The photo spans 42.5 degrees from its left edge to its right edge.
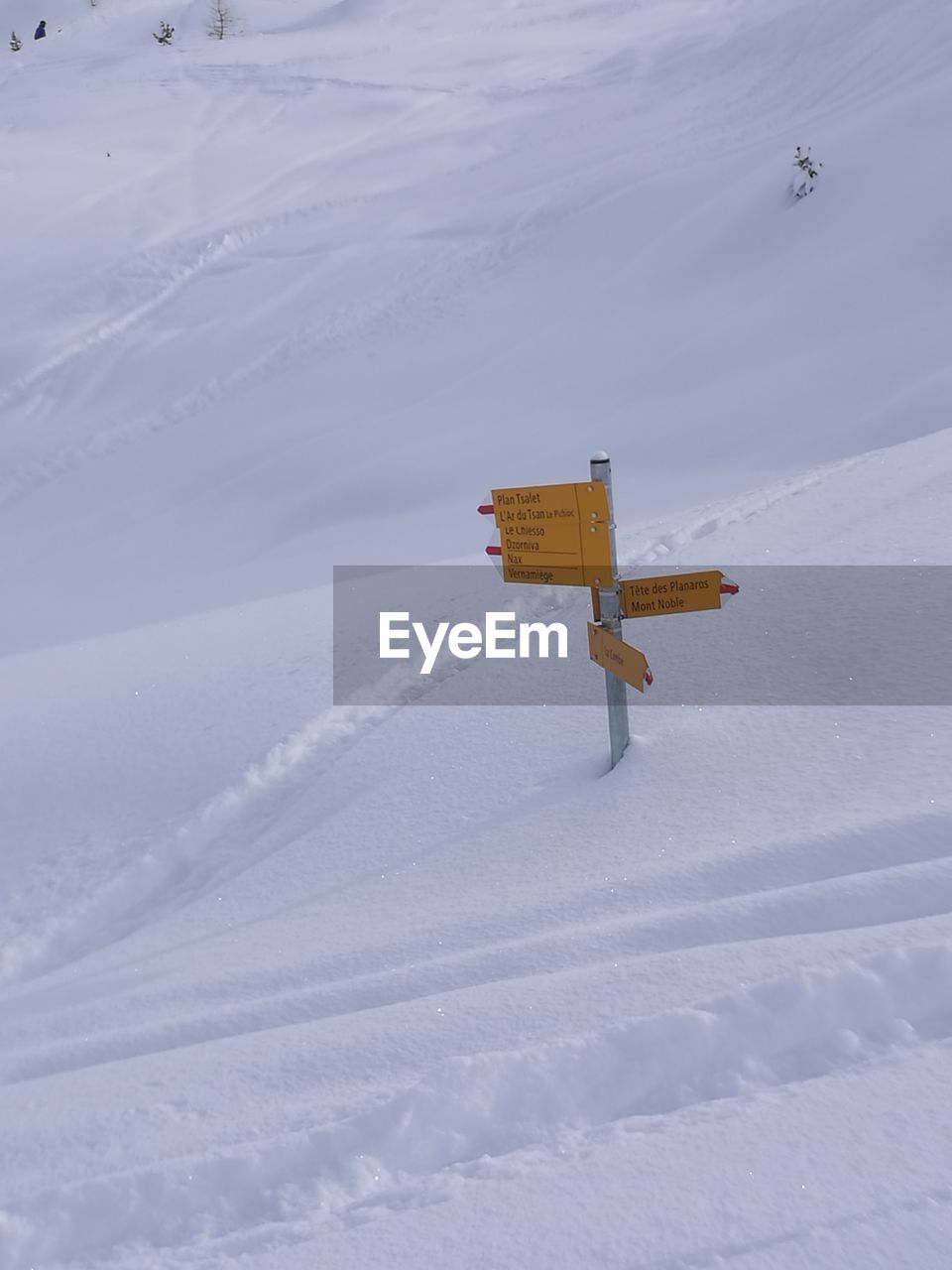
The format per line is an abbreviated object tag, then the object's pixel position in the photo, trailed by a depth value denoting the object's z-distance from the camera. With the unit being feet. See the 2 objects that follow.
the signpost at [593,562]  13.50
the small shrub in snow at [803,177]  49.26
